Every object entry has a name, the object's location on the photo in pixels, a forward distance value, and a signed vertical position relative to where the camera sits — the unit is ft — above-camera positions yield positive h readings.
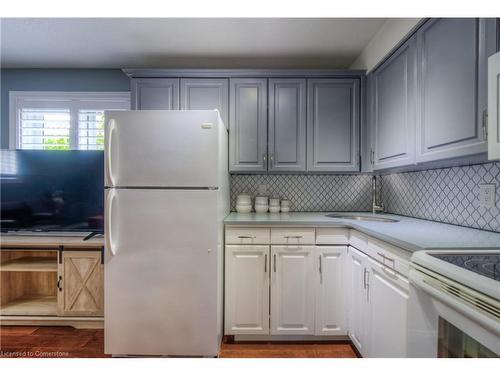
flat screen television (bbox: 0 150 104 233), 7.81 -0.20
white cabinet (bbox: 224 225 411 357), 6.42 -2.25
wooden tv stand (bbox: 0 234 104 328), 7.22 -2.60
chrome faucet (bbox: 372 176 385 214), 8.36 -0.48
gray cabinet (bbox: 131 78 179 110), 7.89 +2.78
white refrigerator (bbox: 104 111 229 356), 5.67 -1.02
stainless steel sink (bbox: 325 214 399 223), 7.63 -0.85
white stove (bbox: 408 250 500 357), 2.23 -1.09
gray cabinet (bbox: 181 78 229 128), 7.89 +2.74
